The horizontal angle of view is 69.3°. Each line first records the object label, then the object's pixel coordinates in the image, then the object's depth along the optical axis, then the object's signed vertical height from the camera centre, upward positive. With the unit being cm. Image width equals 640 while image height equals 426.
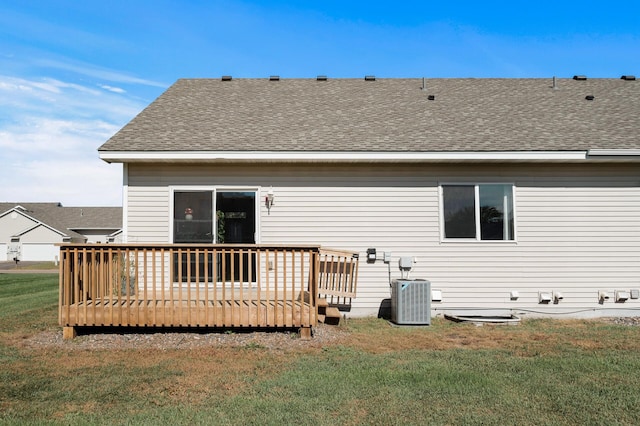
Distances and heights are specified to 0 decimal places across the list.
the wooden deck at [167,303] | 613 -104
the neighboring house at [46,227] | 4047 +11
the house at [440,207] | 781 +30
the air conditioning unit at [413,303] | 724 -124
